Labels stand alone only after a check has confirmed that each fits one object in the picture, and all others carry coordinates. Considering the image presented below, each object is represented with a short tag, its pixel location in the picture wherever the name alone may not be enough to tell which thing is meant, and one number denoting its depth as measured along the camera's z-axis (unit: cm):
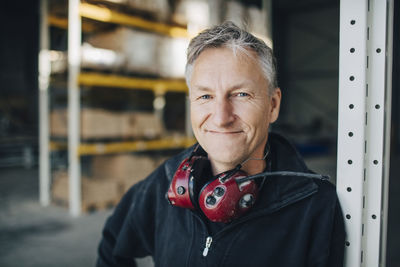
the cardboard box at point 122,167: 535
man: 117
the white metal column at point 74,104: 456
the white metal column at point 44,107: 535
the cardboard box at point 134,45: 502
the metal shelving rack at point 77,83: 459
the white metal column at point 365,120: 106
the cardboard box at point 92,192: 494
